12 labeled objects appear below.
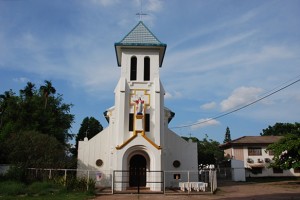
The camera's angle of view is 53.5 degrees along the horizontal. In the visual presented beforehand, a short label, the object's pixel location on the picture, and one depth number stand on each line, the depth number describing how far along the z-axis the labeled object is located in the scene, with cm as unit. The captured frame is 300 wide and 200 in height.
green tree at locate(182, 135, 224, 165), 5200
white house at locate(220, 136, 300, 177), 4447
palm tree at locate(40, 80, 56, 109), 4655
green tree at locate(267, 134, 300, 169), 2802
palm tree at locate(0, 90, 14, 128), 4179
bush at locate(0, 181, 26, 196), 1770
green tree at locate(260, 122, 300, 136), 8689
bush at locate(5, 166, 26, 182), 2094
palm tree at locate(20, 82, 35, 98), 4313
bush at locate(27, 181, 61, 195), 1830
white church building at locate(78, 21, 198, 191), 2334
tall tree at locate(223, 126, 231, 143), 11629
